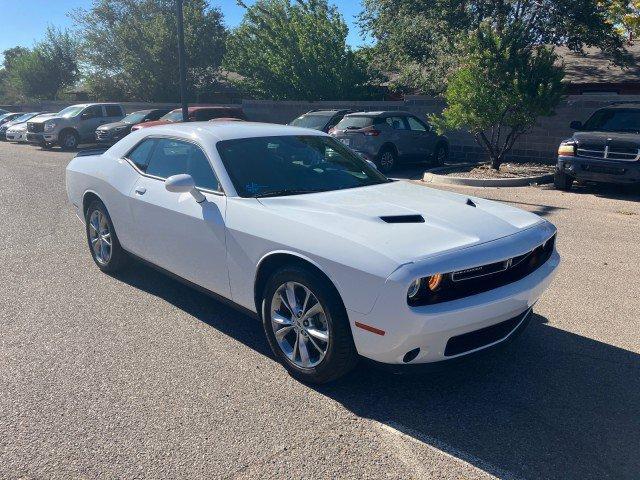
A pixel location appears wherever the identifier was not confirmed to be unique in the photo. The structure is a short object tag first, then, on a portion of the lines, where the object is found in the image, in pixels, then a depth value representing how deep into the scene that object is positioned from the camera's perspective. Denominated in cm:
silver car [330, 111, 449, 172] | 1457
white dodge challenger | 327
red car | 2006
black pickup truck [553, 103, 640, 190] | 1029
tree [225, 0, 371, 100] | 2356
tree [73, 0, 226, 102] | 3238
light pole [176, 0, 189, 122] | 1864
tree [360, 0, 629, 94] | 1603
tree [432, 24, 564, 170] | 1288
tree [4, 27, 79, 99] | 4119
